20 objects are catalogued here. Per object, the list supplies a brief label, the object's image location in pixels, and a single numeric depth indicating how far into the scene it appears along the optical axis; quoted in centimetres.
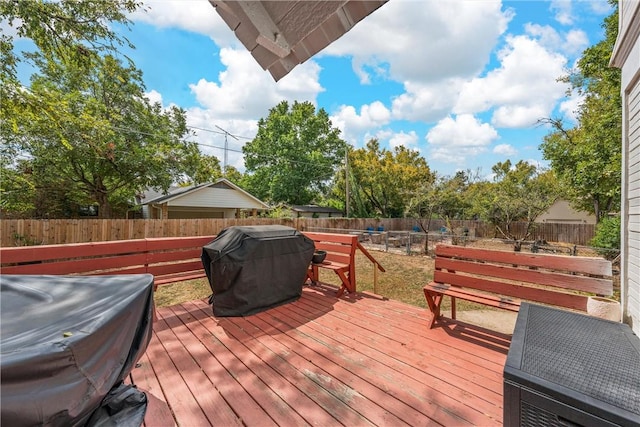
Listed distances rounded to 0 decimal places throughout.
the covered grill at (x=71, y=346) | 90
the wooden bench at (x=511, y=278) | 232
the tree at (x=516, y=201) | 1372
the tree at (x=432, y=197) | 1385
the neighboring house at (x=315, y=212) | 2352
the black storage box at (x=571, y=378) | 108
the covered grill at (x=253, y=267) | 300
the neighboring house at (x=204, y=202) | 1483
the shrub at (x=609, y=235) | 895
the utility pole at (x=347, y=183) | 2019
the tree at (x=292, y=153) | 2600
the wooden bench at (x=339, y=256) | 396
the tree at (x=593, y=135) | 863
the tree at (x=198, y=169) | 1479
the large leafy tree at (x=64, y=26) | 438
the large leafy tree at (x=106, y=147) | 1109
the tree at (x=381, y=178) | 2219
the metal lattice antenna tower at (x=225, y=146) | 1870
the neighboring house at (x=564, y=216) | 2166
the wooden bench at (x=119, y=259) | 266
